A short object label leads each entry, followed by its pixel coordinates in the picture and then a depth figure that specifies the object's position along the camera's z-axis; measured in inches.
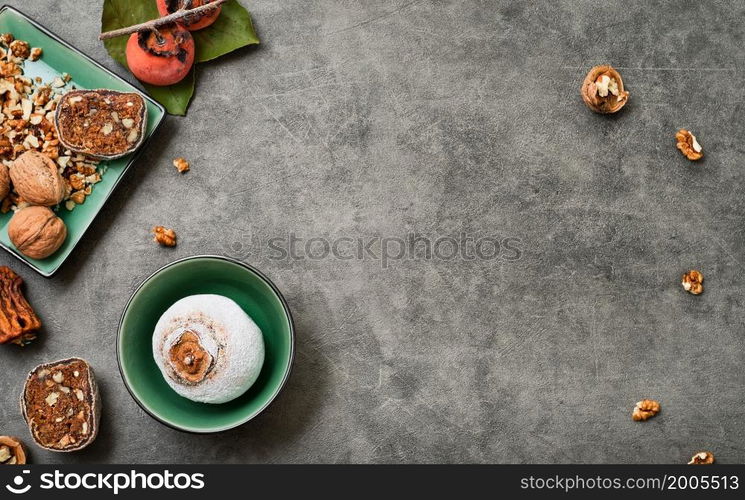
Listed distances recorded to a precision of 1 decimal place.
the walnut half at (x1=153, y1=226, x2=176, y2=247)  50.8
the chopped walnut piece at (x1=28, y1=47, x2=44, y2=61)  49.9
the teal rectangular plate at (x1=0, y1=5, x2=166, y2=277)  48.9
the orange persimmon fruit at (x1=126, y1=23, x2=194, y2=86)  48.7
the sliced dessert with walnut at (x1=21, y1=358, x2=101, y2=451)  48.4
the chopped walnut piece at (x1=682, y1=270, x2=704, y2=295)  52.9
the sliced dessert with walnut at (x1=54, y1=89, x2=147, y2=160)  48.4
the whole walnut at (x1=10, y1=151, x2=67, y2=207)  47.2
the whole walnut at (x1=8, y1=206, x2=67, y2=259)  46.6
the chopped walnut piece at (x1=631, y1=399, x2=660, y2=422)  52.2
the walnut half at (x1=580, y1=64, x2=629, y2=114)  52.0
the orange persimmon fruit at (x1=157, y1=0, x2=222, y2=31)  49.2
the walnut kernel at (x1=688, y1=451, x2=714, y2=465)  52.0
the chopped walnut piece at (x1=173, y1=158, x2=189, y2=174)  51.3
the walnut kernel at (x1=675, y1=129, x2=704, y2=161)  53.1
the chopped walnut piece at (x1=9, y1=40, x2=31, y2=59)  49.7
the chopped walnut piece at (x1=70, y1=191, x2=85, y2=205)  49.3
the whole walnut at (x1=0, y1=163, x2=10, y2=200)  47.9
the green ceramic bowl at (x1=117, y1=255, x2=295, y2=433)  45.6
